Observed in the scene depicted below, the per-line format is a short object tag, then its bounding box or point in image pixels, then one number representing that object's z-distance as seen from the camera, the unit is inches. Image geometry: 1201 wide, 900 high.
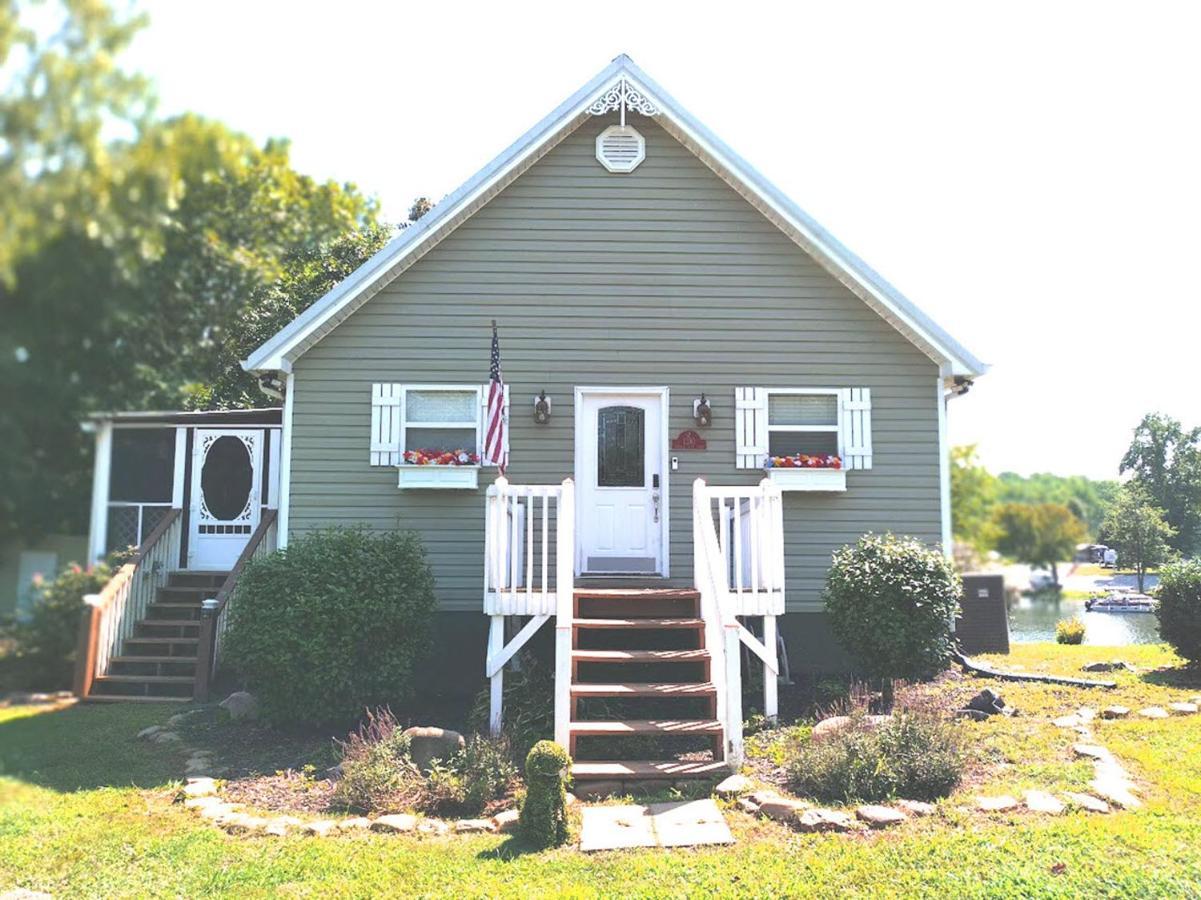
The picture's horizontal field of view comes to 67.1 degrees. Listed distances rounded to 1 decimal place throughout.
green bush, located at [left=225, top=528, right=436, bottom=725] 296.2
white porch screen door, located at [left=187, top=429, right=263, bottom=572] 385.1
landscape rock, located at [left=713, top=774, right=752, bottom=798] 234.5
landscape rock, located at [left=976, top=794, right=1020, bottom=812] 213.3
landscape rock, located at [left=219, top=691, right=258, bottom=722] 314.8
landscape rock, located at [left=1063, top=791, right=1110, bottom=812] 212.5
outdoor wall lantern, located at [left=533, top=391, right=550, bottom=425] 378.3
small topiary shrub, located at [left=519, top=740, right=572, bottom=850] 203.6
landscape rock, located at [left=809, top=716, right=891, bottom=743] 253.3
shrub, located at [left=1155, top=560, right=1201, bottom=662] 353.1
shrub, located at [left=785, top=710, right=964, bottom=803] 227.8
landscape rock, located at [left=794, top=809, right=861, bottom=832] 206.8
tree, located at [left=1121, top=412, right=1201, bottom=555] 327.9
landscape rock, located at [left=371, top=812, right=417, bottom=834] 217.0
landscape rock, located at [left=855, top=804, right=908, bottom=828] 207.8
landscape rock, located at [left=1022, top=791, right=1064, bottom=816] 211.8
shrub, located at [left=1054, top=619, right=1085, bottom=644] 463.5
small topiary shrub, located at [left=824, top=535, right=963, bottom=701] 307.6
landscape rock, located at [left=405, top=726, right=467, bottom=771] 260.7
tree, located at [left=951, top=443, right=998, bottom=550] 1934.1
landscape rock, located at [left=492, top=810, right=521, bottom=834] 216.2
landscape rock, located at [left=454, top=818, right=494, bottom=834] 216.4
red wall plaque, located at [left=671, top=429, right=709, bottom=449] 383.6
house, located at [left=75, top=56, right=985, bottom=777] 376.8
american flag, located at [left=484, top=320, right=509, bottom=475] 328.8
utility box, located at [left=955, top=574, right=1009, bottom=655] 454.6
